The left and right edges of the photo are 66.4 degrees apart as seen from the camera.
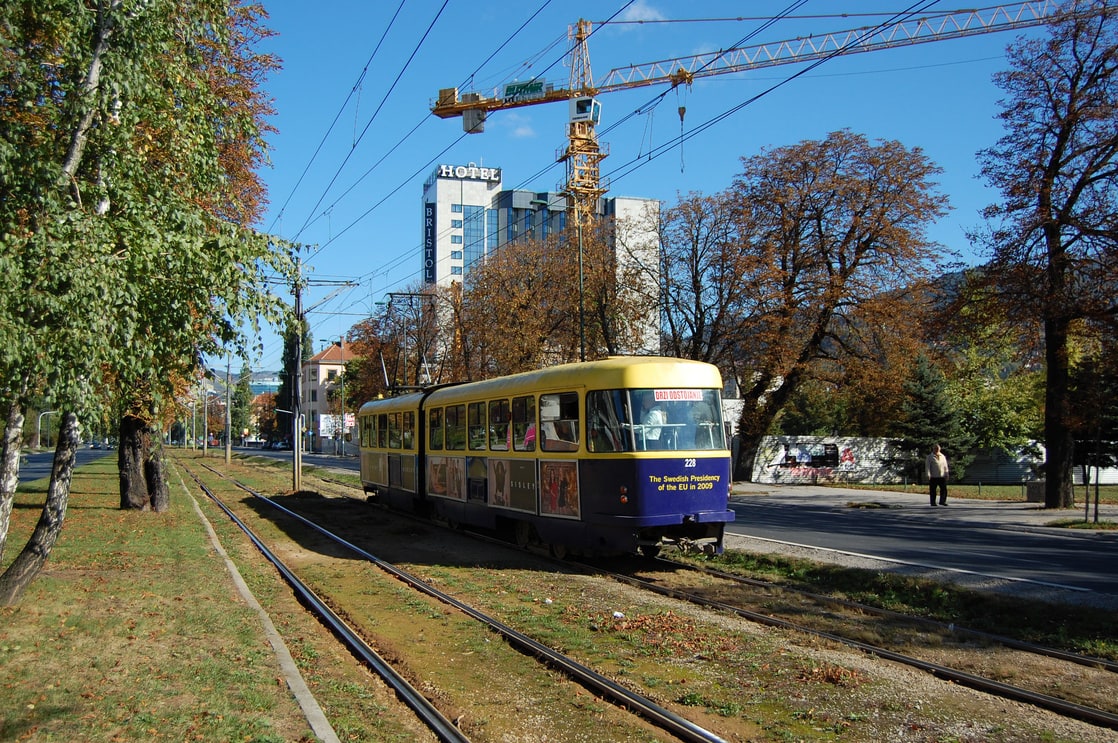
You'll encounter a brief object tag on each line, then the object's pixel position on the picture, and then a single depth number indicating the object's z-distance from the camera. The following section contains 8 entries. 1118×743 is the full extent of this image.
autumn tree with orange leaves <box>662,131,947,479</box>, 32.69
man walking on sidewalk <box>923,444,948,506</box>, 24.23
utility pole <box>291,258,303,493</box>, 31.12
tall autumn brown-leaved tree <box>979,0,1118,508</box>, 20.20
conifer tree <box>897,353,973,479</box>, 42.28
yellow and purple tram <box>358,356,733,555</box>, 12.27
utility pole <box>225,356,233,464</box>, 53.50
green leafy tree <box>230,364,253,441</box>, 106.19
